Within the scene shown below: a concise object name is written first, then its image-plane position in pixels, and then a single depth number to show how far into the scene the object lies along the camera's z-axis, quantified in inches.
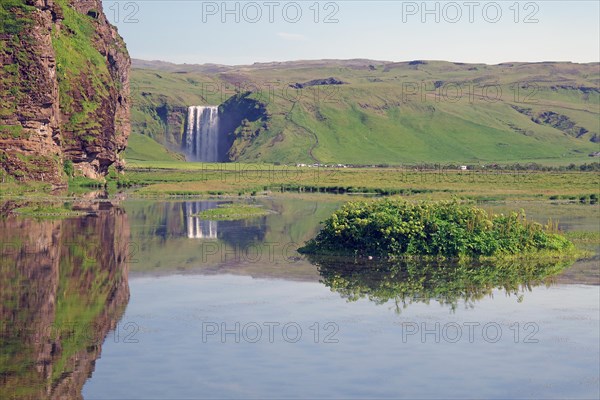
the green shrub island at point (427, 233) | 1644.9
